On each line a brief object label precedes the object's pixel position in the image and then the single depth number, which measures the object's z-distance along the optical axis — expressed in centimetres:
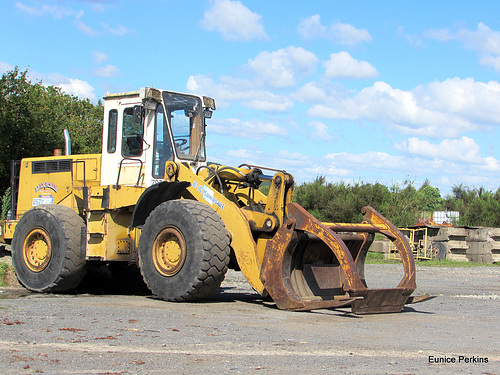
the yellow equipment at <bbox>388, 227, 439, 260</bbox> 3175
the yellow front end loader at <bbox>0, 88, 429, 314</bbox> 879
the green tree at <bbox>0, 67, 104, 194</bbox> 2780
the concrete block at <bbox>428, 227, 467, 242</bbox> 3175
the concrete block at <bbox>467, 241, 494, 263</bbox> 3130
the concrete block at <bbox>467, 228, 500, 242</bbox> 3132
